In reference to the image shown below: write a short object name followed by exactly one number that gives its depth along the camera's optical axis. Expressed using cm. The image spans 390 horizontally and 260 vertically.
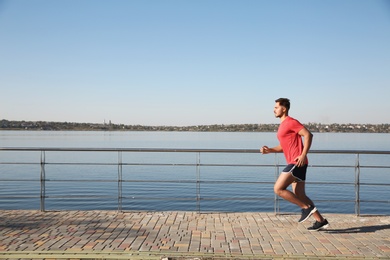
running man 596
